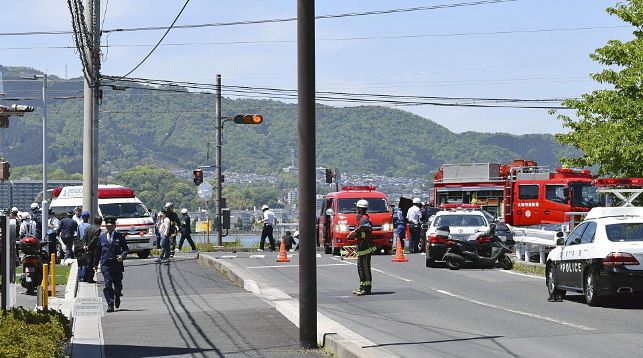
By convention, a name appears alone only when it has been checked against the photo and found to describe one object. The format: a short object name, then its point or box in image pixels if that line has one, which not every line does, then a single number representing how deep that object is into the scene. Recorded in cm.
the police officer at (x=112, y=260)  2123
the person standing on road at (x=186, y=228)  4391
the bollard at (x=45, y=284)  1775
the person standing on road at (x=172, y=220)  3652
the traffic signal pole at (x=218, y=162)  4836
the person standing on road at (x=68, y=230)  3331
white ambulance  4038
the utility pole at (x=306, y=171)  1423
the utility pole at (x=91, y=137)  3281
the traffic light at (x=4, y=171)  2592
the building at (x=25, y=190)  8582
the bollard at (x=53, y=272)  2159
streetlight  4450
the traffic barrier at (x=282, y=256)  3509
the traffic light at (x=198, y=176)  4931
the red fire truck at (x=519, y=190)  4688
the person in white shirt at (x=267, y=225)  4372
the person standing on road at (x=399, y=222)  4069
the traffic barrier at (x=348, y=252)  3650
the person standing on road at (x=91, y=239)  2505
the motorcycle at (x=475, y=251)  3088
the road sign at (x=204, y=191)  4869
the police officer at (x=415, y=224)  4044
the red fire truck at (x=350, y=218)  3897
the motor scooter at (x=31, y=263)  2356
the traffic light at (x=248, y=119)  4294
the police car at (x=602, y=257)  1912
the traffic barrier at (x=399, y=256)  3456
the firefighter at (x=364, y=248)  2262
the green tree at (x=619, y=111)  2617
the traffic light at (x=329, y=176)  5562
